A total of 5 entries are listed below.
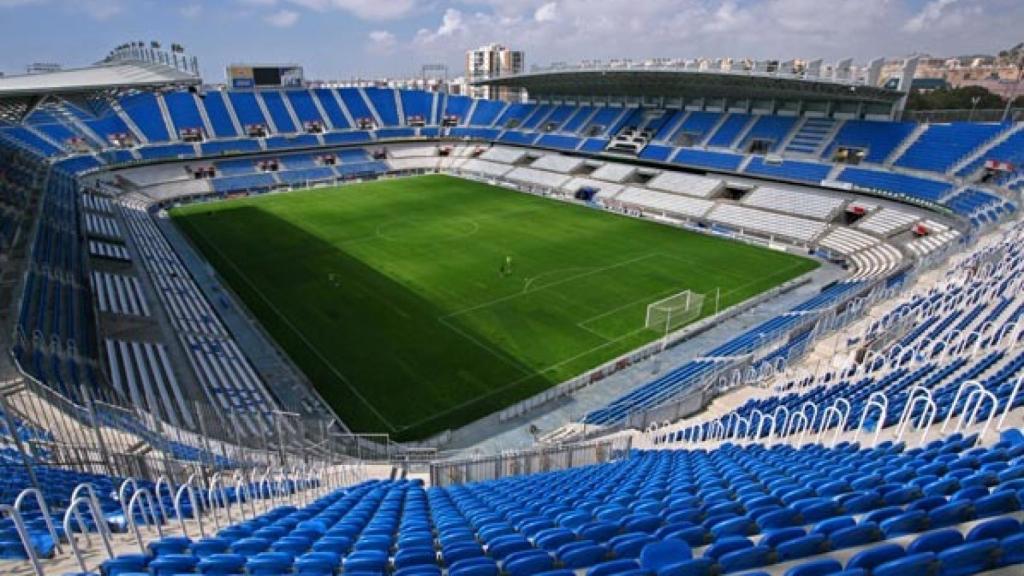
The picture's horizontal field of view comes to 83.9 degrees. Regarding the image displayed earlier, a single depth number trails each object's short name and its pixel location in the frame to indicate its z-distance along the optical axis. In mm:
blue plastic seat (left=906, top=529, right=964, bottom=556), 4243
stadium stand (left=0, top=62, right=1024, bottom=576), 5016
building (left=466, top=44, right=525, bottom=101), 173375
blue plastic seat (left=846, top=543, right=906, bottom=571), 4070
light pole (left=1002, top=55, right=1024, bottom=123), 41094
